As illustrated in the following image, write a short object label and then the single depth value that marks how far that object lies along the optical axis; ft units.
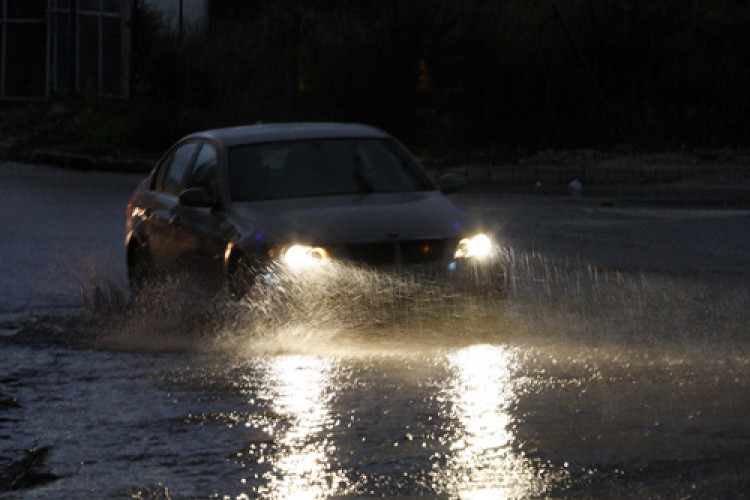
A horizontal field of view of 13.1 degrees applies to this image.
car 61.80
